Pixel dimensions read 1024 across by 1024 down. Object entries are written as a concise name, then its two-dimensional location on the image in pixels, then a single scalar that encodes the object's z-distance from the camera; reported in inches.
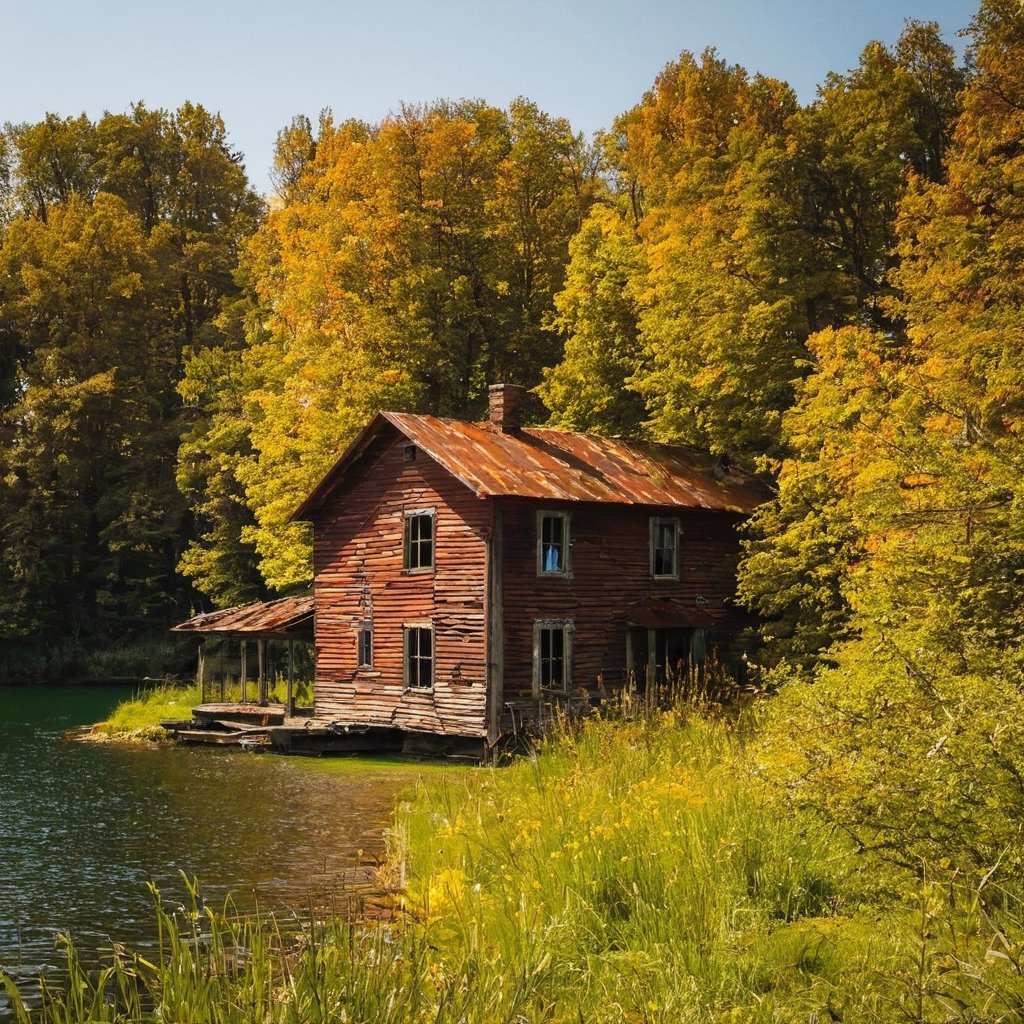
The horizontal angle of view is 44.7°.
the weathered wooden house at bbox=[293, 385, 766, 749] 1147.3
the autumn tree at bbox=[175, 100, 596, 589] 1649.9
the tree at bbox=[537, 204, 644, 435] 1601.9
